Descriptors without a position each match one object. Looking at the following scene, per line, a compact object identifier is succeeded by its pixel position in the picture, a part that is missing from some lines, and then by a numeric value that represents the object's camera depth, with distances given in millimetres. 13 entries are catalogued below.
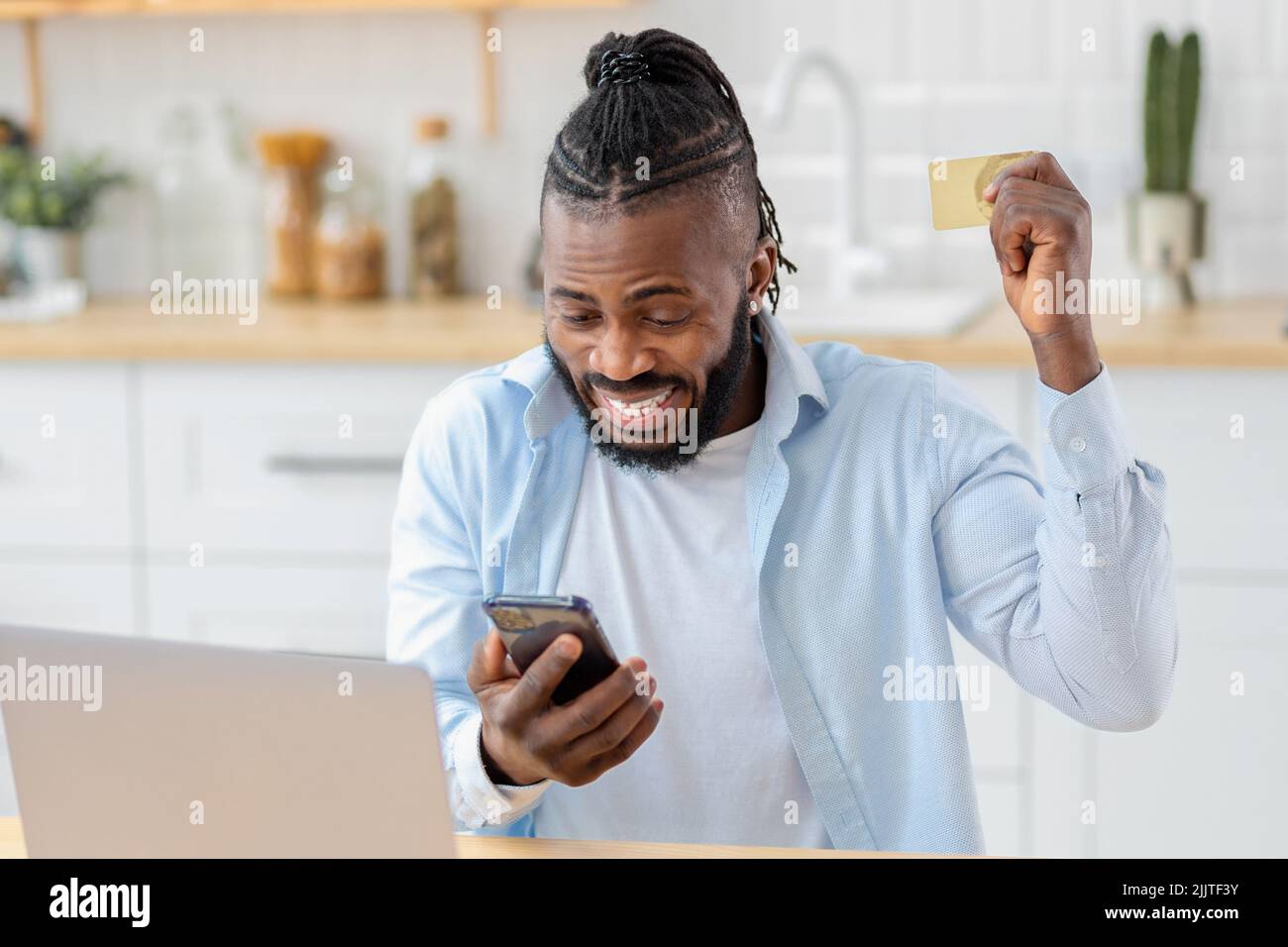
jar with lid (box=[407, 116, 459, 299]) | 2754
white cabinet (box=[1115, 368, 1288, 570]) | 2039
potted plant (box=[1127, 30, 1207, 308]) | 2371
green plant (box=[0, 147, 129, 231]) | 2727
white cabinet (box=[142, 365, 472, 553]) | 2266
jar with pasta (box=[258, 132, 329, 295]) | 2768
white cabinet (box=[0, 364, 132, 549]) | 2330
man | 1140
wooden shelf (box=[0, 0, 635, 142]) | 2629
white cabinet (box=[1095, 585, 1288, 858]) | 2068
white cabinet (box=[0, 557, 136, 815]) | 2357
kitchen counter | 2049
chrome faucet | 2463
